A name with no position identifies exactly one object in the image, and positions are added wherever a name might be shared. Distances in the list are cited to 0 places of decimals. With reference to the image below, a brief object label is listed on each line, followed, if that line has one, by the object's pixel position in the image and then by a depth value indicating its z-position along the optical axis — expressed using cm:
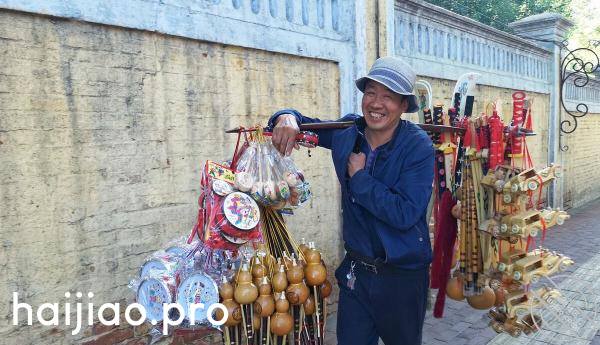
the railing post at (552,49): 980
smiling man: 235
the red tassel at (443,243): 321
